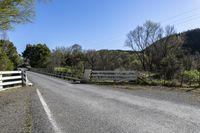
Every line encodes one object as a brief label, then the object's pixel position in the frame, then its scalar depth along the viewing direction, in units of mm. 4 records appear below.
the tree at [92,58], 43499
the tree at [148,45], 41369
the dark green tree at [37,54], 54052
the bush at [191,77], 11352
